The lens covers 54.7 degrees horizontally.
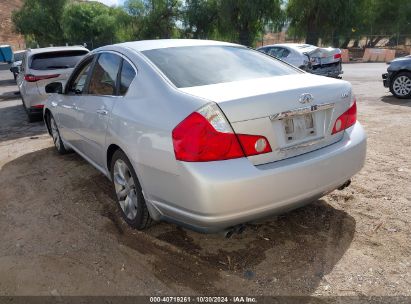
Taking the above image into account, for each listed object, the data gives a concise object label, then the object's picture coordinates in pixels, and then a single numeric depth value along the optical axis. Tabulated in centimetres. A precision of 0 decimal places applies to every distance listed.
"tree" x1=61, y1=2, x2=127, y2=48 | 4169
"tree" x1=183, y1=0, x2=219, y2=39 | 3794
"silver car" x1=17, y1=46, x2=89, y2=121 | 873
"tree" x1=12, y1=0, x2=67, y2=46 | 4269
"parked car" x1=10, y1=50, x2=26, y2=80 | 2116
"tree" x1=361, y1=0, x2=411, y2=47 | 3928
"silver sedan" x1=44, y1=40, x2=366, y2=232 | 265
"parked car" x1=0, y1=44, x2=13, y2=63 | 3408
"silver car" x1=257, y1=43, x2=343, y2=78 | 1312
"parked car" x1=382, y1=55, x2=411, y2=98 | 988
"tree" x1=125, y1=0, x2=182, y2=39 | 3978
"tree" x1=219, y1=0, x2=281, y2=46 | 3344
